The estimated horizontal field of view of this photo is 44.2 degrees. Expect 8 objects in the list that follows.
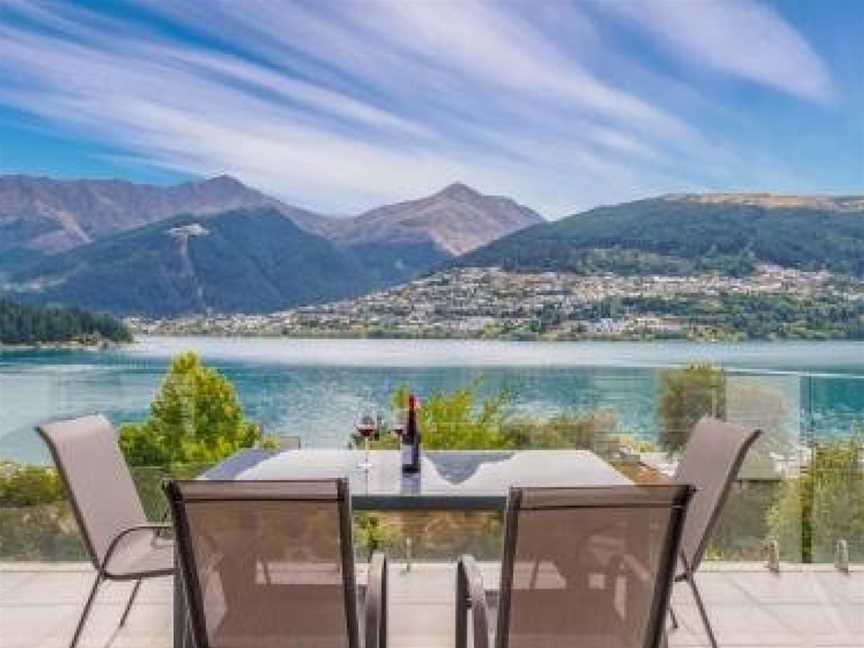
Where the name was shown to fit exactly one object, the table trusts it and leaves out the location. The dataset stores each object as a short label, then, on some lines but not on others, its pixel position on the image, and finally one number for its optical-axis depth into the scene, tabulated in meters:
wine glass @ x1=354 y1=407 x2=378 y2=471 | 3.94
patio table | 3.15
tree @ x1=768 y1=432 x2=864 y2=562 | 5.46
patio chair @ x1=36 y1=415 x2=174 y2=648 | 3.55
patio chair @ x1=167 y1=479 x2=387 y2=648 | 2.32
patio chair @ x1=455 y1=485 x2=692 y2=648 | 2.27
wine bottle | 3.72
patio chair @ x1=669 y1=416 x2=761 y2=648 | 3.37
